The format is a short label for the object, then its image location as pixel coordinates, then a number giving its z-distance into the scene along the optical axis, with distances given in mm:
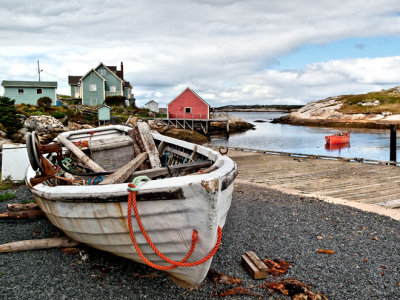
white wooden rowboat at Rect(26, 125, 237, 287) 3199
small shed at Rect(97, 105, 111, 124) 30423
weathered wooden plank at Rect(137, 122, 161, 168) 6774
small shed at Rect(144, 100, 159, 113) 55312
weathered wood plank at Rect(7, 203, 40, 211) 6011
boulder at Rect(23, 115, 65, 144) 21984
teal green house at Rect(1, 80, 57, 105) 36594
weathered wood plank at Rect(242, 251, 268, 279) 4055
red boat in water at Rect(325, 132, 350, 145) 33688
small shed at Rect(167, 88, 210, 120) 44562
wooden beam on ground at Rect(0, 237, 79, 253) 4691
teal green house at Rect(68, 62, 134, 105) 44531
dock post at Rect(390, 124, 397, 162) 15008
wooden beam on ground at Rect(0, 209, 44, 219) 5641
